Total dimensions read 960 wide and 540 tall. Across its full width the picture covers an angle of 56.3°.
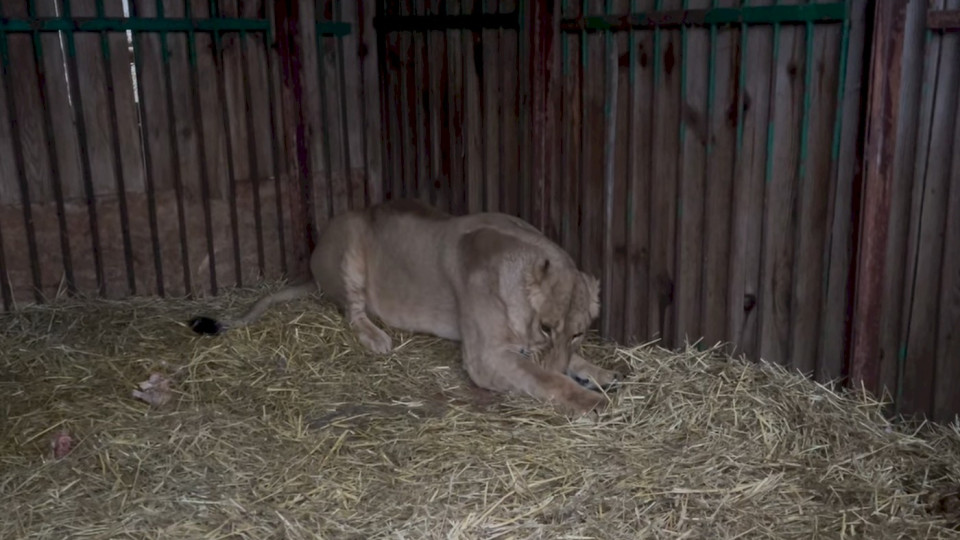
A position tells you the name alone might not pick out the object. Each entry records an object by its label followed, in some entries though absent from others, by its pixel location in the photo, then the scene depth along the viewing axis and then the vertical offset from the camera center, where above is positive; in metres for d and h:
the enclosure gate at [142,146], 5.29 -0.69
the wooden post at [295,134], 5.96 -0.70
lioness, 4.26 -1.38
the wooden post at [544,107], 5.04 -0.46
